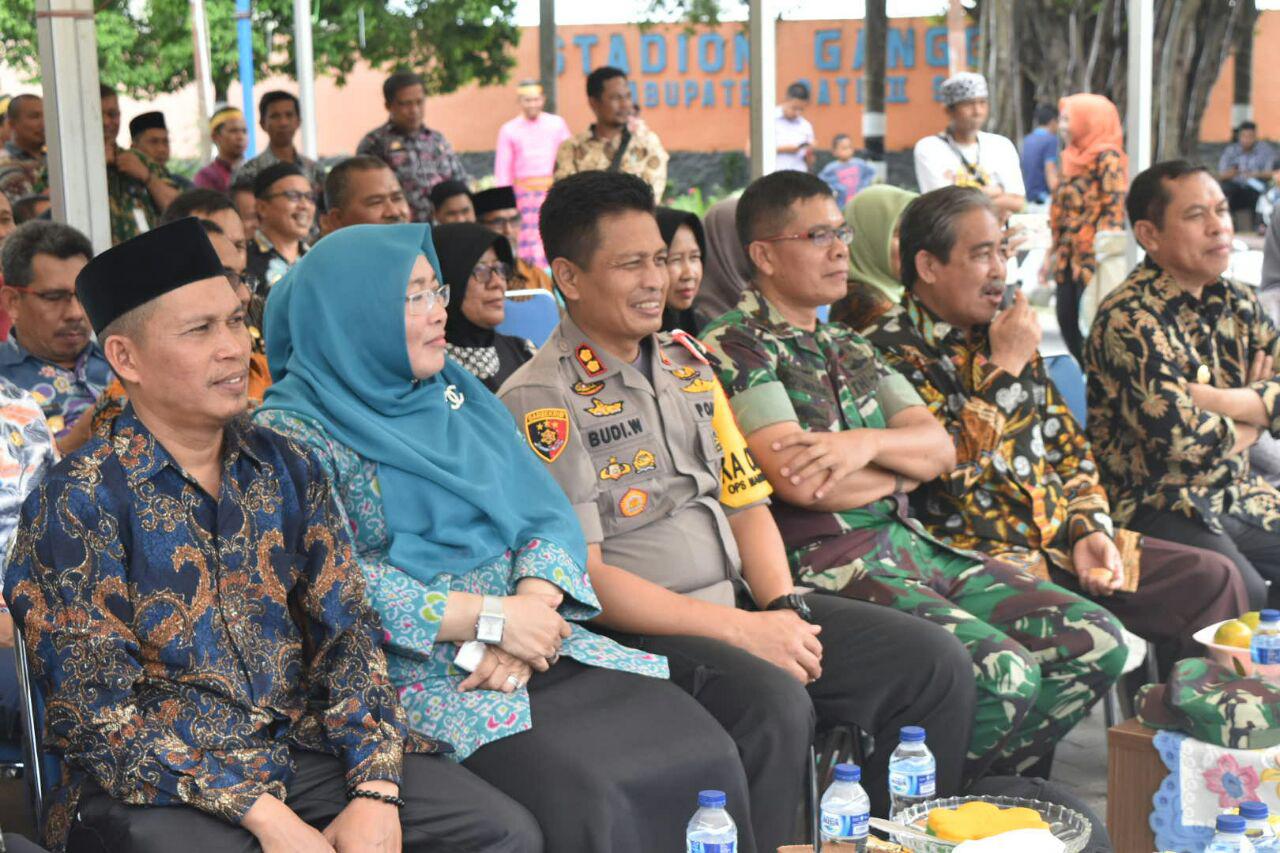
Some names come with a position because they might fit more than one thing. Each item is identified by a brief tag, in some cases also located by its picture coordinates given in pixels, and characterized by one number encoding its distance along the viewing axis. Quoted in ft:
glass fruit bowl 7.93
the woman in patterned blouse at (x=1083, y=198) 29.35
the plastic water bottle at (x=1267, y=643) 10.53
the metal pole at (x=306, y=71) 32.89
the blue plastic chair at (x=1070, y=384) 15.16
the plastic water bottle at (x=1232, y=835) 7.94
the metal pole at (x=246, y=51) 48.39
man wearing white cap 24.89
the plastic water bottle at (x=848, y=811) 8.18
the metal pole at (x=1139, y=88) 21.21
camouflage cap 9.99
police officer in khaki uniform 10.55
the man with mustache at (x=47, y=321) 12.78
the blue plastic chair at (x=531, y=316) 17.38
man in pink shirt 37.06
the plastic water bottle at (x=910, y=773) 8.98
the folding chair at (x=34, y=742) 8.64
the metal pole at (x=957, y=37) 61.11
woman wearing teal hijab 8.98
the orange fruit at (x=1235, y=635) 10.87
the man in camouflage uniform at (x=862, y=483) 11.69
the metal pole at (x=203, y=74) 46.91
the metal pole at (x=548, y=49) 54.39
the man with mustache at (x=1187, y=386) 13.88
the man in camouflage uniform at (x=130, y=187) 23.57
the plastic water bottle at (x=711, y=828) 7.88
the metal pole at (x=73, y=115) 14.87
